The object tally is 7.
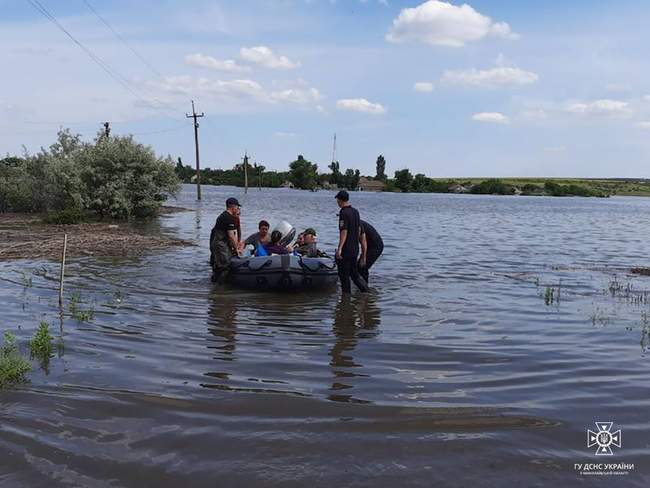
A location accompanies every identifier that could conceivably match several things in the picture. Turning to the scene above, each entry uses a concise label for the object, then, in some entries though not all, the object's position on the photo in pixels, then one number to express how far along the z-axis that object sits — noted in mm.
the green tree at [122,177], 29938
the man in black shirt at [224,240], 11906
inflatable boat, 11383
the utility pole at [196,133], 53188
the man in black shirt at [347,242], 10664
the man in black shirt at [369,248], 11547
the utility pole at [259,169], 133750
